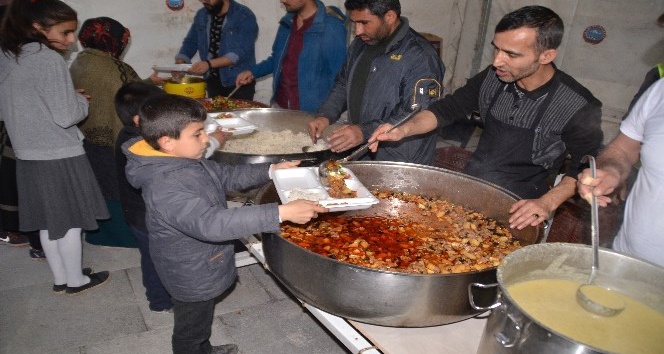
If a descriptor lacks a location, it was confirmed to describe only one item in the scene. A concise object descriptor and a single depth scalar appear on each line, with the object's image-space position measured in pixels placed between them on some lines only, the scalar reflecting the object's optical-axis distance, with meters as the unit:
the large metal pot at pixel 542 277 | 1.09
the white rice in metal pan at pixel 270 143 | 3.12
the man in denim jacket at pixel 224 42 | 4.94
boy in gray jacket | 1.86
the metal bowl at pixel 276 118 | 3.63
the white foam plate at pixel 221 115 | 3.38
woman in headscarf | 3.17
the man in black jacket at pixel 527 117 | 2.21
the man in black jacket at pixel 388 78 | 2.94
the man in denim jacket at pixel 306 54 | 4.25
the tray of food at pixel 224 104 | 3.90
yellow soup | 1.18
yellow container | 3.81
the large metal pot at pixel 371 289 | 1.47
